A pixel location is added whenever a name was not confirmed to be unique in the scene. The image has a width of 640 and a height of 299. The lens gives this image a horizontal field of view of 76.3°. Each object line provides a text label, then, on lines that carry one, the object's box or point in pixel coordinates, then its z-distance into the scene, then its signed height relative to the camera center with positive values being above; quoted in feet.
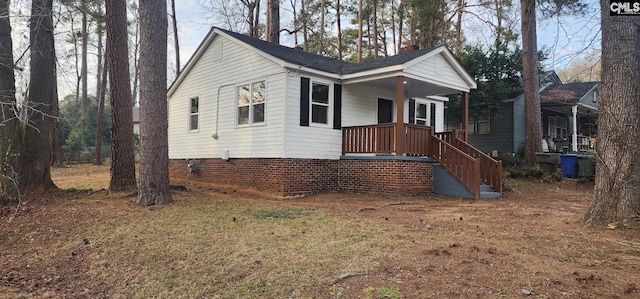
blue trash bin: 48.37 -0.72
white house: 34.65 +4.07
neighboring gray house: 66.54 +6.57
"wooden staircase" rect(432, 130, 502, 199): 32.35 -1.19
